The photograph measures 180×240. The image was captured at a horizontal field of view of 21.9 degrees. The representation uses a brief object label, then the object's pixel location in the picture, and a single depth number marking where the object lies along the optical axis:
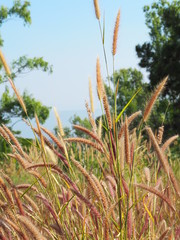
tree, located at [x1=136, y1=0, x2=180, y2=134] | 22.92
